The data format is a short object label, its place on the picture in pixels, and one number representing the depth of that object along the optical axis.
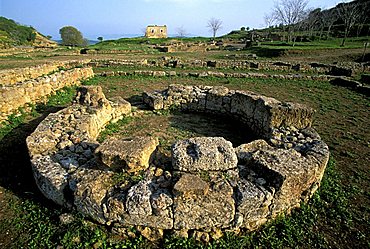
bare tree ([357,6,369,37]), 46.84
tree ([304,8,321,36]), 52.84
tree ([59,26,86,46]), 57.24
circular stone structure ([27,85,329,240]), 4.10
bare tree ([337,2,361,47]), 42.84
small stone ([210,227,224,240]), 4.21
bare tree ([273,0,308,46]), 47.64
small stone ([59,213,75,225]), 4.39
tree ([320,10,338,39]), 55.33
